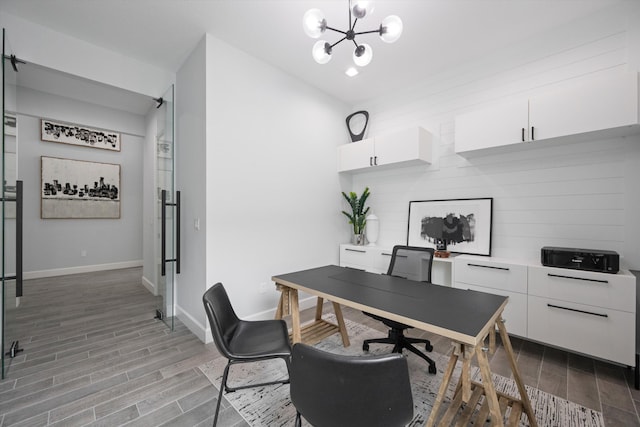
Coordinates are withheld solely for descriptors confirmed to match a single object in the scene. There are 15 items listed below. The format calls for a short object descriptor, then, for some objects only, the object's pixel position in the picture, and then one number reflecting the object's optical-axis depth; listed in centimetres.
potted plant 408
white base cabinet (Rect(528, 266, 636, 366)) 201
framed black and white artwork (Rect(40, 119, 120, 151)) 522
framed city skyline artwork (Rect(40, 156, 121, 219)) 525
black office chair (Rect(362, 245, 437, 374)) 225
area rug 167
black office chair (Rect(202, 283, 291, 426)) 152
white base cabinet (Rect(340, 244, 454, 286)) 331
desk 132
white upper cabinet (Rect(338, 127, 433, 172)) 328
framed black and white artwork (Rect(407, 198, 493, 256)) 305
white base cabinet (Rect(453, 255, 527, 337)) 246
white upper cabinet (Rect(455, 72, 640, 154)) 206
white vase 393
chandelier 164
